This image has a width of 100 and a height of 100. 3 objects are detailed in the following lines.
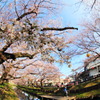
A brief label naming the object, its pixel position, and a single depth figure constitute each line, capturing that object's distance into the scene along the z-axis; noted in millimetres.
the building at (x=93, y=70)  30189
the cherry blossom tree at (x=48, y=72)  32125
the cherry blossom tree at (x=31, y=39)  4651
